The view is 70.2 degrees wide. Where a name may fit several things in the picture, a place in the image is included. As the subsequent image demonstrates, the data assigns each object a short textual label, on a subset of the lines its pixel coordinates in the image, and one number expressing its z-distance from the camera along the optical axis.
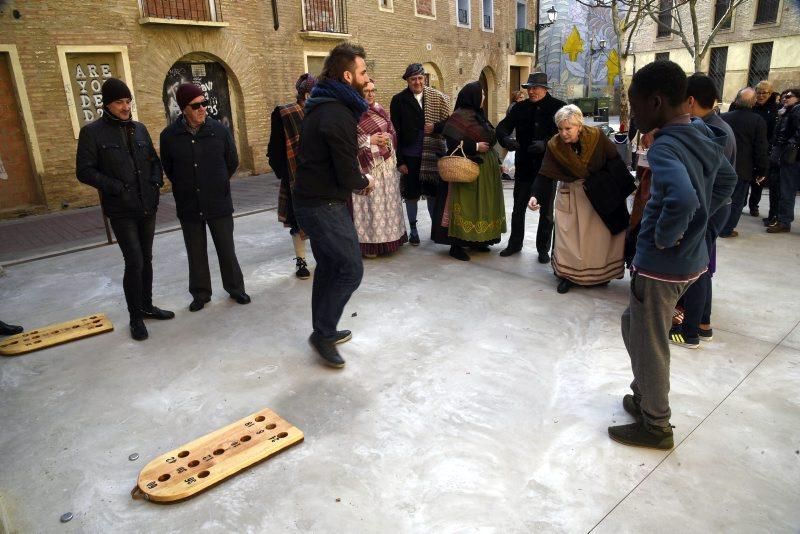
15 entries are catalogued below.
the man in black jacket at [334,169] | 3.16
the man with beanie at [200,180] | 4.27
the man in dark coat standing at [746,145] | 5.94
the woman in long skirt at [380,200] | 5.12
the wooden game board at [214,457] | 2.48
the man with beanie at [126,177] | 3.90
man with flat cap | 5.70
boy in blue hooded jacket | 2.29
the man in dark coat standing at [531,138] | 5.27
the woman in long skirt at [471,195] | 5.25
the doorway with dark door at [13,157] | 8.85
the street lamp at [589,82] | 38.33
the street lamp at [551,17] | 23.31
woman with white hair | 4.29
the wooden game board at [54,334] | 3.98
